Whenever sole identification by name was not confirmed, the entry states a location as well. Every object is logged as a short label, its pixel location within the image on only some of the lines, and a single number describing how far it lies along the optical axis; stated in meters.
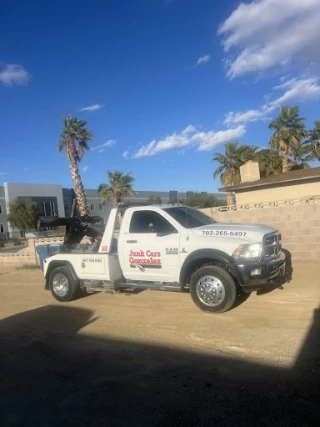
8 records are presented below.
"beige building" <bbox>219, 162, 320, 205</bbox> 18.97
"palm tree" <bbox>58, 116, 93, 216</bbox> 26.61
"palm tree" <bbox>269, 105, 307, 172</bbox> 29.94
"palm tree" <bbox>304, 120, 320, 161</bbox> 31.47
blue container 10.48
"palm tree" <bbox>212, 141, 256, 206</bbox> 31.02
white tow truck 6.11
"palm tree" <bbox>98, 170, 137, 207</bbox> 34.53
